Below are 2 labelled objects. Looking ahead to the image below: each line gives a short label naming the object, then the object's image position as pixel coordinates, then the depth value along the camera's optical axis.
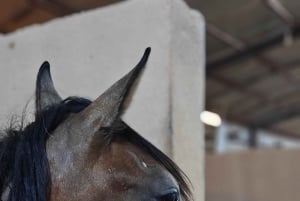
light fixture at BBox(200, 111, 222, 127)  10.22
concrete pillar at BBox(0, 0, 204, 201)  2.06
